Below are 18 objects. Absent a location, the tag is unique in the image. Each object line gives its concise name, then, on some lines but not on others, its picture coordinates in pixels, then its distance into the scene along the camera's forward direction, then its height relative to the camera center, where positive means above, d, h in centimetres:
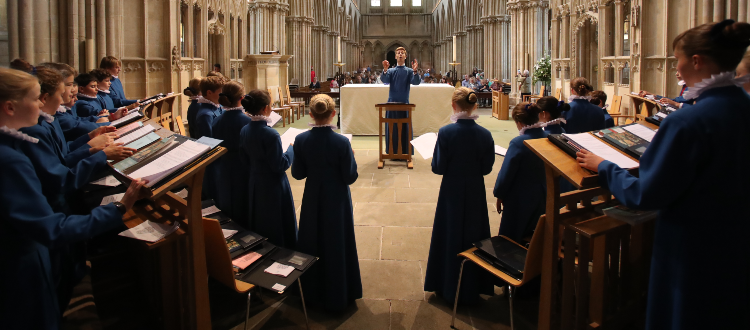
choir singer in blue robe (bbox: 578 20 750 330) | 173 -20
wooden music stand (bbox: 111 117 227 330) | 226 -58
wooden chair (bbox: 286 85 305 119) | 1404 +78
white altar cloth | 1043 +45
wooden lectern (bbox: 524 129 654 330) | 227 -64
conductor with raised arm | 777 +64
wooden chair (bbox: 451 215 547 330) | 250 -72
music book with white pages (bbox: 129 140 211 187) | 201 -13
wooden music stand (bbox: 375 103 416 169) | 757 -12
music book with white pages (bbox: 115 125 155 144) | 248 -2
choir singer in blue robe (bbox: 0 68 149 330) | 169 -33
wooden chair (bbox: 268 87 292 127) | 1200 +44
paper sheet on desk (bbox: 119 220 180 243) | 216 -45
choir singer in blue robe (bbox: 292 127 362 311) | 306 -47
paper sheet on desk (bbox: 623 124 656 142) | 234 -2
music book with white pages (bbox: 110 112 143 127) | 320 +7
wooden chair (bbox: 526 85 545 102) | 1411 +88
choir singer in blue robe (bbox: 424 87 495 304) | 316 -37
